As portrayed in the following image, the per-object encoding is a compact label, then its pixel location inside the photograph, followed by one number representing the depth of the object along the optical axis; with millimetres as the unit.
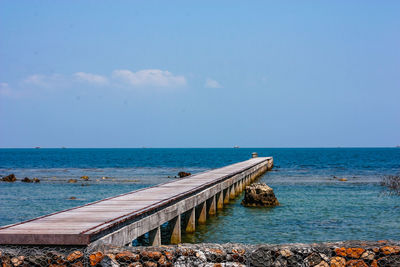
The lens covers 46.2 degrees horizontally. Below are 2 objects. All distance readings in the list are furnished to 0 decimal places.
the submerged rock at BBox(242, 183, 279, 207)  22156
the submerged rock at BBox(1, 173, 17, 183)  43450
